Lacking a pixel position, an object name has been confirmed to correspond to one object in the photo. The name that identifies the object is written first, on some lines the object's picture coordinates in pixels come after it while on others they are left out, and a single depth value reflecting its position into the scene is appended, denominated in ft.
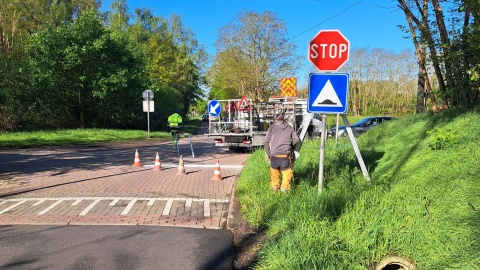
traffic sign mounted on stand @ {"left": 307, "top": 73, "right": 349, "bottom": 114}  19.54
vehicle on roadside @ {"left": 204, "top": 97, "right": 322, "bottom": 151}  50.44
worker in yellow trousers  22.25
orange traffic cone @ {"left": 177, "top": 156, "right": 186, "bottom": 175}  35.91
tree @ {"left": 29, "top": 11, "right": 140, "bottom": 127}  87.61
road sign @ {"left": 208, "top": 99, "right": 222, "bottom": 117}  48.35
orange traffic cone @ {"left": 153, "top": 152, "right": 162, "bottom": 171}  38.59
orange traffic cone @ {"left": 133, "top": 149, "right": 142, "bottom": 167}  41.43
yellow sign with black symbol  66.13
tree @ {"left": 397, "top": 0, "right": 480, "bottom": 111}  29.25
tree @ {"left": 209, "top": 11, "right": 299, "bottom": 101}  116.88
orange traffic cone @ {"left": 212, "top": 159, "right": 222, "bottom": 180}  33.12
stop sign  20.68
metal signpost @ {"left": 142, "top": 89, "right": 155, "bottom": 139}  83.48
